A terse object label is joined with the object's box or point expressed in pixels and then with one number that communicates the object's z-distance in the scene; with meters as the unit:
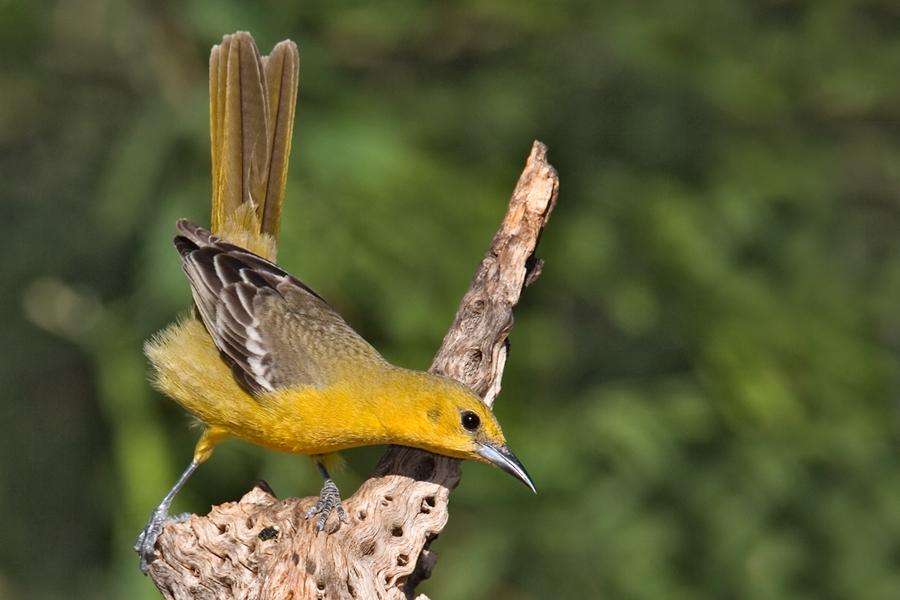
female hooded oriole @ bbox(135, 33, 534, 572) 7.46
